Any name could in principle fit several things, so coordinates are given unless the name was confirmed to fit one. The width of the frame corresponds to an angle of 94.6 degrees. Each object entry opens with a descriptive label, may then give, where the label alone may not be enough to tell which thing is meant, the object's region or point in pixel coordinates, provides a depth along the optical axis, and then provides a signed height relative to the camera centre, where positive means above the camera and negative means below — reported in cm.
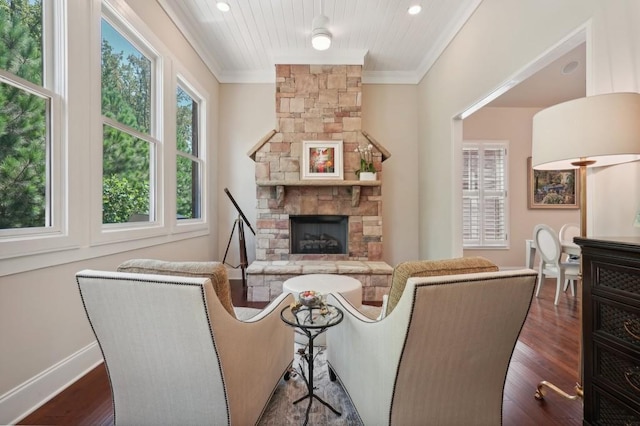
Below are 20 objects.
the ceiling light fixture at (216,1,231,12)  308 +219
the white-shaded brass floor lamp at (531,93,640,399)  129 +37
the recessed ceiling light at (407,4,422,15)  312 +218
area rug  157 -110
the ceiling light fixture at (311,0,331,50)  318 +198
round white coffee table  246 -64
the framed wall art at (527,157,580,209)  509 +40
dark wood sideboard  121 -52
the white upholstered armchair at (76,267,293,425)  108 -55
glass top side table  140 -53
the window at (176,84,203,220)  363 +73
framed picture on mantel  417 +75
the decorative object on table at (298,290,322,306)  144 -42
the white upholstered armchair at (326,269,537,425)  107 -56
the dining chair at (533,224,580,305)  344 -60
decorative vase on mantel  410 +51
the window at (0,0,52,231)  159 +54
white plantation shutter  520 +32
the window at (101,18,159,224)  234 +72
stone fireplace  422 +73
